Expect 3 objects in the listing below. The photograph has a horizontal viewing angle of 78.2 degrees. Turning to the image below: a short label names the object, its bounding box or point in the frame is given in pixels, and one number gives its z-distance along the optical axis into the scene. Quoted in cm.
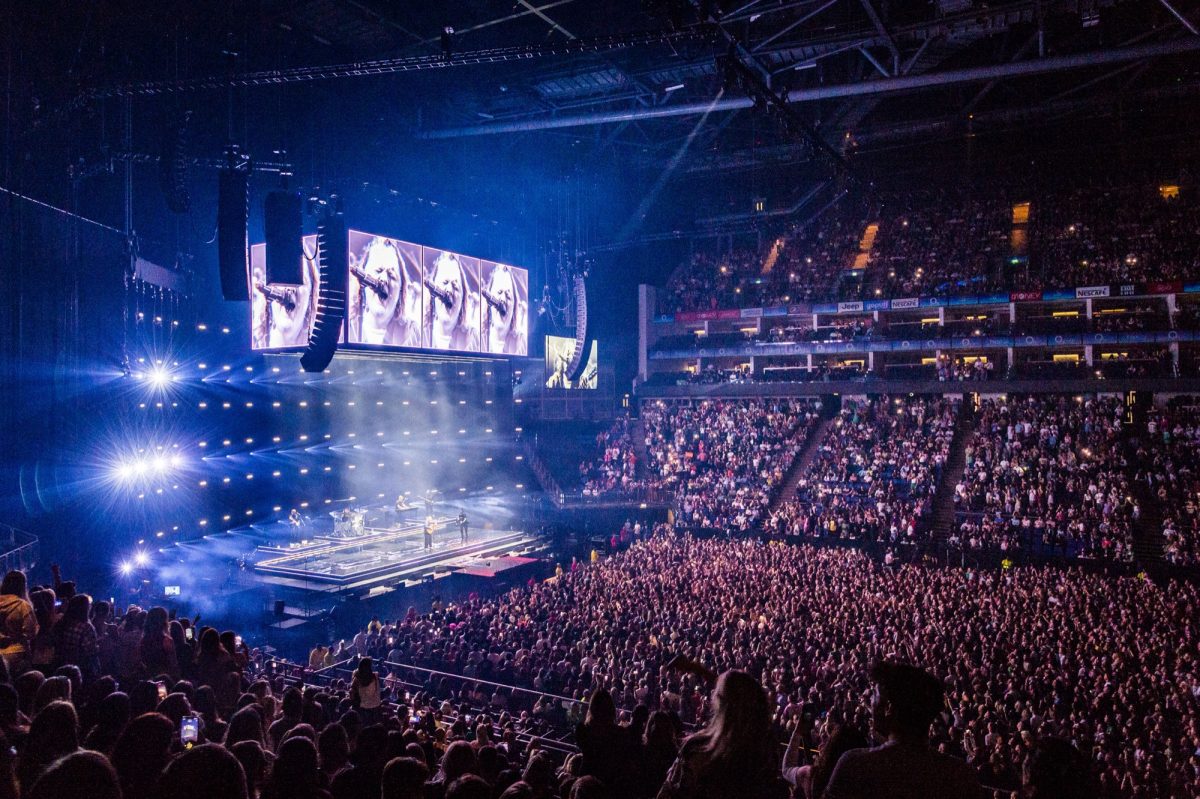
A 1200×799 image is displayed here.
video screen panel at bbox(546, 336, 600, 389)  2919
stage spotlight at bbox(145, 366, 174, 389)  1648
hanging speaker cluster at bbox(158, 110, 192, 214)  1262
